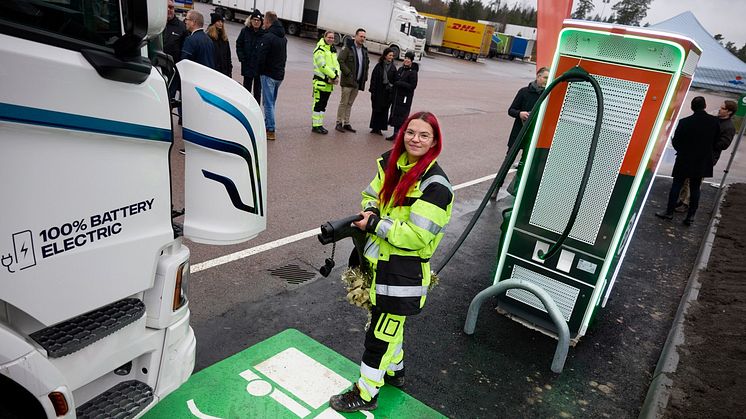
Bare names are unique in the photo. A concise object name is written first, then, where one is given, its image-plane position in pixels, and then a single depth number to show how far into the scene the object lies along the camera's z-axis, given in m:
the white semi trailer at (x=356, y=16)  28.95
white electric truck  1.73
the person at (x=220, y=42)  8.11
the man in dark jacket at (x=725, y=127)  8.00
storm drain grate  4.68
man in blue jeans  8.68
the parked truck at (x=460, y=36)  44.75
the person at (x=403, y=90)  10.62
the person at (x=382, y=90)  10.71
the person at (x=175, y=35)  8.05
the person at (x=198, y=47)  7.45
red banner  6.09
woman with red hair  2.72
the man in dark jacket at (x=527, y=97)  7.03
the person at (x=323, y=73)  9.59
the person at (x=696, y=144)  7.55
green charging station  3.63
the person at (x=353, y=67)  10.24
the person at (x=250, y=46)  8.70
